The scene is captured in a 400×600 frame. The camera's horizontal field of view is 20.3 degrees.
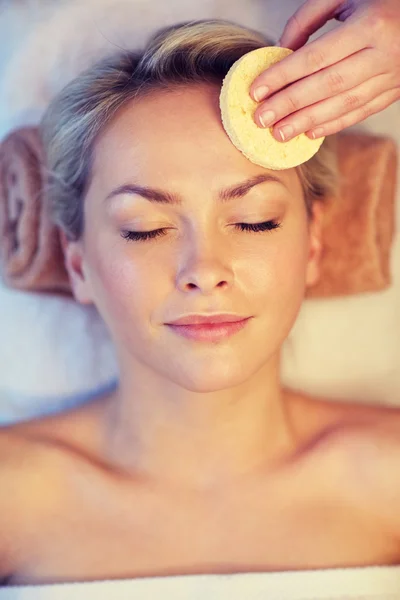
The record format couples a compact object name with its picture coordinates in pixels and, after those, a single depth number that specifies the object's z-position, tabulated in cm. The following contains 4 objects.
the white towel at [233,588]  67
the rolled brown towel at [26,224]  75
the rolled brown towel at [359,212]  75
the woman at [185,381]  63
